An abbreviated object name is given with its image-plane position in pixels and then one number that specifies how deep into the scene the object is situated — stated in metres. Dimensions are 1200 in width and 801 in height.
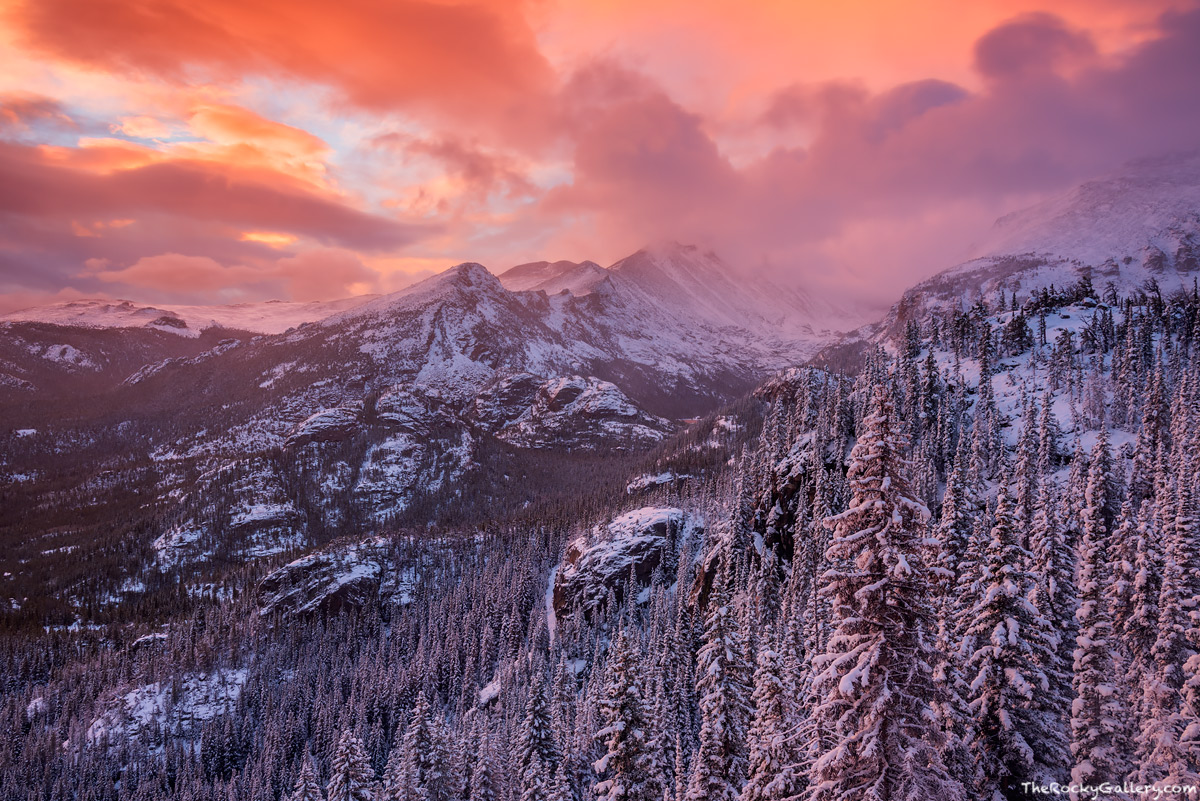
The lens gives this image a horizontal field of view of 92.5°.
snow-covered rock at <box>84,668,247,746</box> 140.62
